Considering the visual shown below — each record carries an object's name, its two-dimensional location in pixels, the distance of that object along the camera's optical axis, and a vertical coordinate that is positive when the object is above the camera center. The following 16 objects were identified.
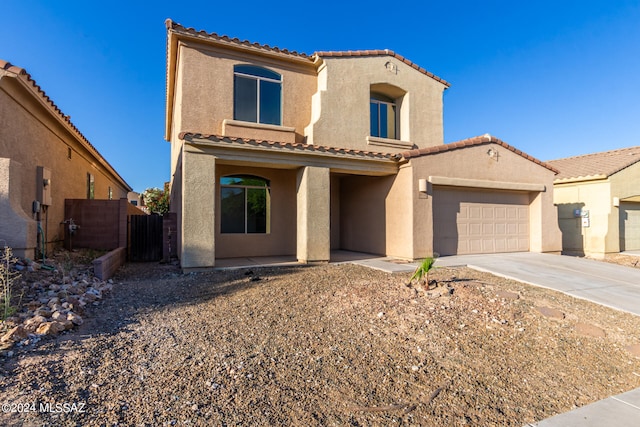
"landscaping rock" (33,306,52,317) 4.58 -1.30
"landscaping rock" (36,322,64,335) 4.11 -1.37
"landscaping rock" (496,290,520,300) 6.19 -1.43
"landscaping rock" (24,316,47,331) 4.13 -1.31
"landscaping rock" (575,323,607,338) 4.89 -1.66
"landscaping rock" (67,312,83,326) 4.54 -1.37
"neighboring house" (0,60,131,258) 6.73 +1.49
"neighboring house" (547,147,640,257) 15.12 +0.69
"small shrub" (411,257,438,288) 6.24 -1.07
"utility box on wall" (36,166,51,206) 8.45 +0.81
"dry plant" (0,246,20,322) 4.35 -1.10
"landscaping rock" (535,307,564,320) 5.45 -1.55
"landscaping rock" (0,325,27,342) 3.78 -1.34
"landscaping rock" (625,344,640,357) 4.44 -1.76
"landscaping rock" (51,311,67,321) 4.48 -1.32
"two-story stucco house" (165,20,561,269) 9.89 +1.72
